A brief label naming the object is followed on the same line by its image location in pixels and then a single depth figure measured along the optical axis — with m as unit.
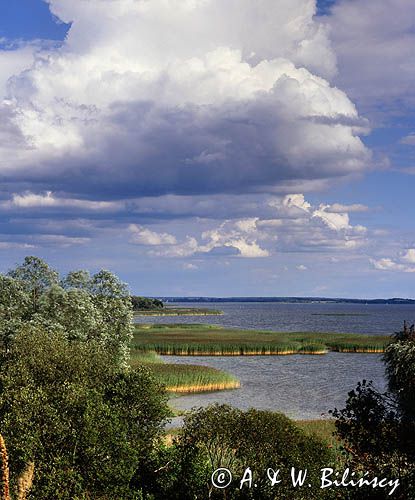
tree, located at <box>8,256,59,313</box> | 52.67
